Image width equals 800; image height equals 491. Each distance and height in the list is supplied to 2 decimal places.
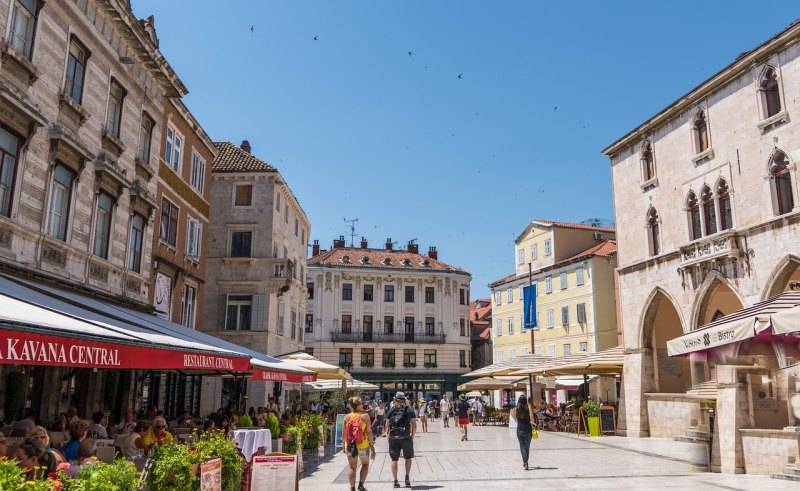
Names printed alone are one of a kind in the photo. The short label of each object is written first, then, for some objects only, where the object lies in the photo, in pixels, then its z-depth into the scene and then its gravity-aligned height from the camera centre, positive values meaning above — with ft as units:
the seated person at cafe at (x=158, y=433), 37.22 -3.10
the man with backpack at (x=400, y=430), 39.19 -2.89
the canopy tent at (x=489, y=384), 120.16 -0.12
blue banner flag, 105.29 +12.94
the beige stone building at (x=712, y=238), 48.14 +15.96
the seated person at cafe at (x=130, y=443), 35.73 -3.51
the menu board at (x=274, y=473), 27.99 -3.96
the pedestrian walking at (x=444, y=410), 117.91 -4.91
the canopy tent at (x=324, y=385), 95.96 -0.43
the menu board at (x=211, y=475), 24.46 -3.62
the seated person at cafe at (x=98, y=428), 39.68 -2.90
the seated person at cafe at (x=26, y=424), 34.71 -2.36
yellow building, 153.48 +23.80
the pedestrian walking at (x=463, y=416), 78.46 -4.04
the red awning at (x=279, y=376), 45.53 +0.48
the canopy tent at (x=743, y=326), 32.96 +3.22
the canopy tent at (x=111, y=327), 23.31 +2.32
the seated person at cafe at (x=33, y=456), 22.07 -2.62
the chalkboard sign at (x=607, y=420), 81.66 -4.61
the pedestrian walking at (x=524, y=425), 46.57 -3.01
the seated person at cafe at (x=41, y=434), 24.15 -2.03
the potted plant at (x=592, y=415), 81.76 -4.05
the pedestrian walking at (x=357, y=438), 36.27 -3.18
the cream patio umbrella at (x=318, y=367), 68.33 +1.66
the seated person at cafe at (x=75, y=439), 30.45 -2.81
